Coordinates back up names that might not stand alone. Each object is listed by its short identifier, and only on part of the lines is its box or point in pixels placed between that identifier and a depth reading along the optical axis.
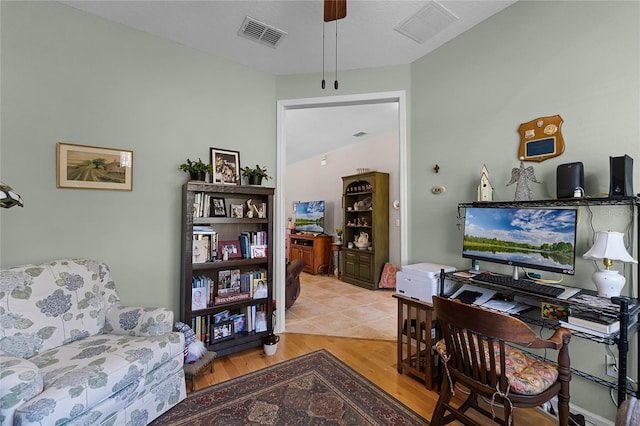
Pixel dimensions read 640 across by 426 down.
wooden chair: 1.31
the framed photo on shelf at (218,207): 2.77
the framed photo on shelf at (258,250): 2.87
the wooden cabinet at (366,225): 5.25
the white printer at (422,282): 2.28
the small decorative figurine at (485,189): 2.27
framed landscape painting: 2.19
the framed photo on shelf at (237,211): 2.88
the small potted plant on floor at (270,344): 2.67
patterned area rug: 1.81
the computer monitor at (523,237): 1.76
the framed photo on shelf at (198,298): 2.49
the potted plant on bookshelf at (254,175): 2.91
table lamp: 1.53
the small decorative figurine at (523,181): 2.03
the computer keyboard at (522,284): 1.67
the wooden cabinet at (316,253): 6.43
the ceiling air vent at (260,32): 2.41
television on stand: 6.82
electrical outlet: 1.67
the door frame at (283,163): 3.02
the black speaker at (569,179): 1.74
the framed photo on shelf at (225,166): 2.86
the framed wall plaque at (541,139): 1.94
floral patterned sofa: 1.32
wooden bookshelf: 2.47
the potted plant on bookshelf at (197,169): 2.59
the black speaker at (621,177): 1.54
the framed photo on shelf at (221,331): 2.62
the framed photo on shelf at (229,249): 2.75
